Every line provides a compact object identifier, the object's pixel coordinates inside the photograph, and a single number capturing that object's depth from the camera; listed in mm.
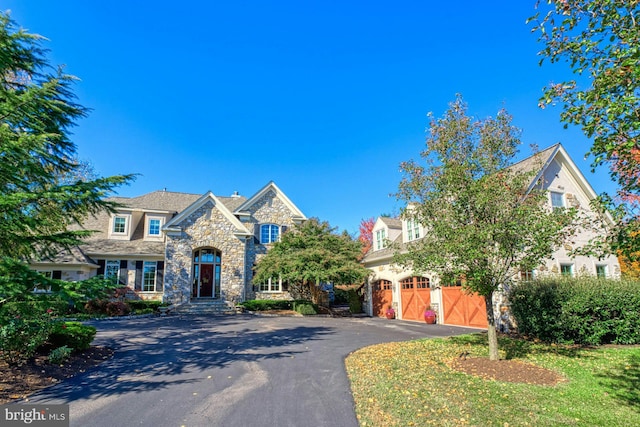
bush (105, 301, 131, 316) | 18375
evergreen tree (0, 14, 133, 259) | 6156
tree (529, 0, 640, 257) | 3930
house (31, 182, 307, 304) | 21047
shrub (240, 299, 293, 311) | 21630
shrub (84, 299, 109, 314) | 18081
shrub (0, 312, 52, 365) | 6723
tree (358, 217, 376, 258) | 41219
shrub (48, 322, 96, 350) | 8562
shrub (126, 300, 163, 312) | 19766
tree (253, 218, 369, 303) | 19406
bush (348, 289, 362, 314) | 23281
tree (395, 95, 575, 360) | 7871
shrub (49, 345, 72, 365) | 7547
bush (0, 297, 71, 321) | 5930
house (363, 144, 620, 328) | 14836
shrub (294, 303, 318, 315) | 20877
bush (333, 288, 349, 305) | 30078
